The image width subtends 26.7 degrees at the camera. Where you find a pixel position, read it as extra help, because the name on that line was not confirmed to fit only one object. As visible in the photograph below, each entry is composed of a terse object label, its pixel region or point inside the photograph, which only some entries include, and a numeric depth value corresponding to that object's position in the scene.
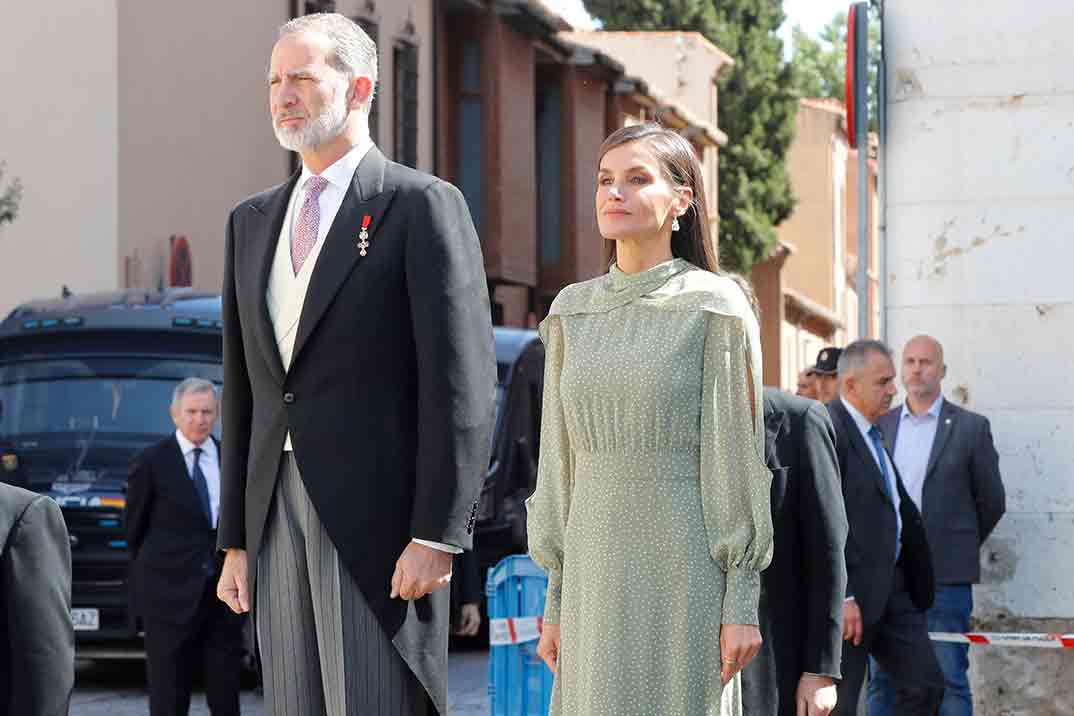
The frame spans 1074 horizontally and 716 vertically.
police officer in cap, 13.62
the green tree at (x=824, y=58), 81.50
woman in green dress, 4.63
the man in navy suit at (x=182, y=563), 10.73
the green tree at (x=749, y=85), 52.66
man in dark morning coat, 4.84
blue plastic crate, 9.09
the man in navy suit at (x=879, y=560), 8.64
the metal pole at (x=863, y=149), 11.59
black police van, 14.10
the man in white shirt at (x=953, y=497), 10.61
